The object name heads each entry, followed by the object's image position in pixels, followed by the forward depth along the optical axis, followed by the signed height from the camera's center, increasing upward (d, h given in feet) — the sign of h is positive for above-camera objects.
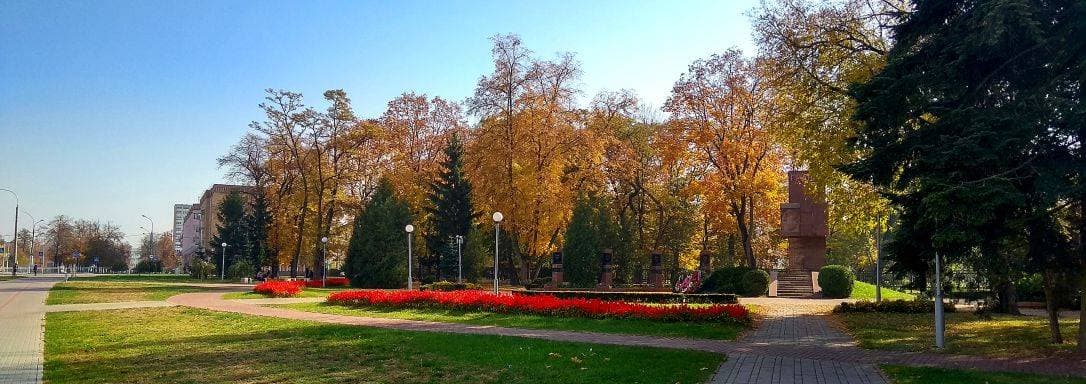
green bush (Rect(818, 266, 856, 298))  101.35 -5.70
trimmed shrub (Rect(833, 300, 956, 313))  67.46 -6.21
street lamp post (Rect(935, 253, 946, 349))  42.04 -4.49
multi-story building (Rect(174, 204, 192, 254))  504.59 +5.81
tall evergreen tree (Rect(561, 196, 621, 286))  126.00 -1.02
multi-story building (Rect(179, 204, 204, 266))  397.68 +5.44
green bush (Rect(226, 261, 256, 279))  166.69 -6.75
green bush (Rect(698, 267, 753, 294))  101.76 -5.59
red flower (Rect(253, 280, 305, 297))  97.45 -6.54
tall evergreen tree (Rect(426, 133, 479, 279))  154.61 +6.66
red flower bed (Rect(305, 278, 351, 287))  133.69 -7.92
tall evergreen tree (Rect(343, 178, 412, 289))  135.44 -0.96
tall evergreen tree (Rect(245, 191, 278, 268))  190.19 +1.79
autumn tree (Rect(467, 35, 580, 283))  117.80 +15.53
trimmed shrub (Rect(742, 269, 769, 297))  100.63 -5.91
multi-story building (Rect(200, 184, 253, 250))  321.97 +16.37
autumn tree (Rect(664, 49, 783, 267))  108.27 +16.48
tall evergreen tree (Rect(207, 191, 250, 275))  199.93 +2.42
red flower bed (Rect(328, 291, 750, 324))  55.31 -5.63
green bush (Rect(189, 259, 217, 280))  187.32 -7.54
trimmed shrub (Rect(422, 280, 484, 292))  110.22 -6.96
